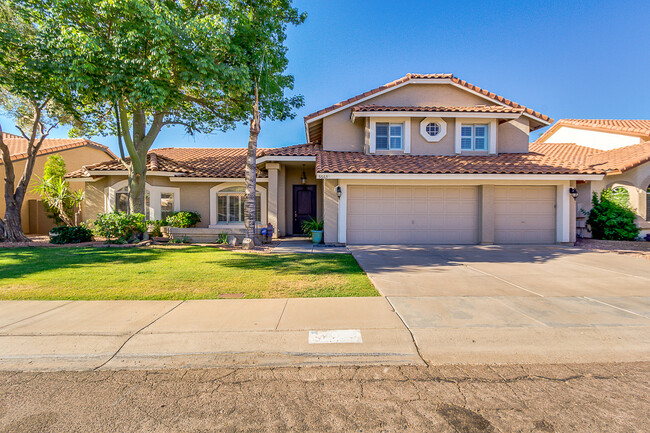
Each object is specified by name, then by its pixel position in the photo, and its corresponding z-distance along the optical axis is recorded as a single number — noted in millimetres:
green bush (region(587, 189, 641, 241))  13617
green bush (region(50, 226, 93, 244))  12664
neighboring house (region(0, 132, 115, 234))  18125
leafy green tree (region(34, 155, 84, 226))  15891
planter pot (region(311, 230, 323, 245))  12867
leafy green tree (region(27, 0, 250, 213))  8688
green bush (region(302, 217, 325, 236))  13266
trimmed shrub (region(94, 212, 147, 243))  12203
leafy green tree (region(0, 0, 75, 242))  9023
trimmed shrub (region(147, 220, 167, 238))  14602
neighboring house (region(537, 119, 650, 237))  14617
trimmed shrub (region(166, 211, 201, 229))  14562
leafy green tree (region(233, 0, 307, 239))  11117
